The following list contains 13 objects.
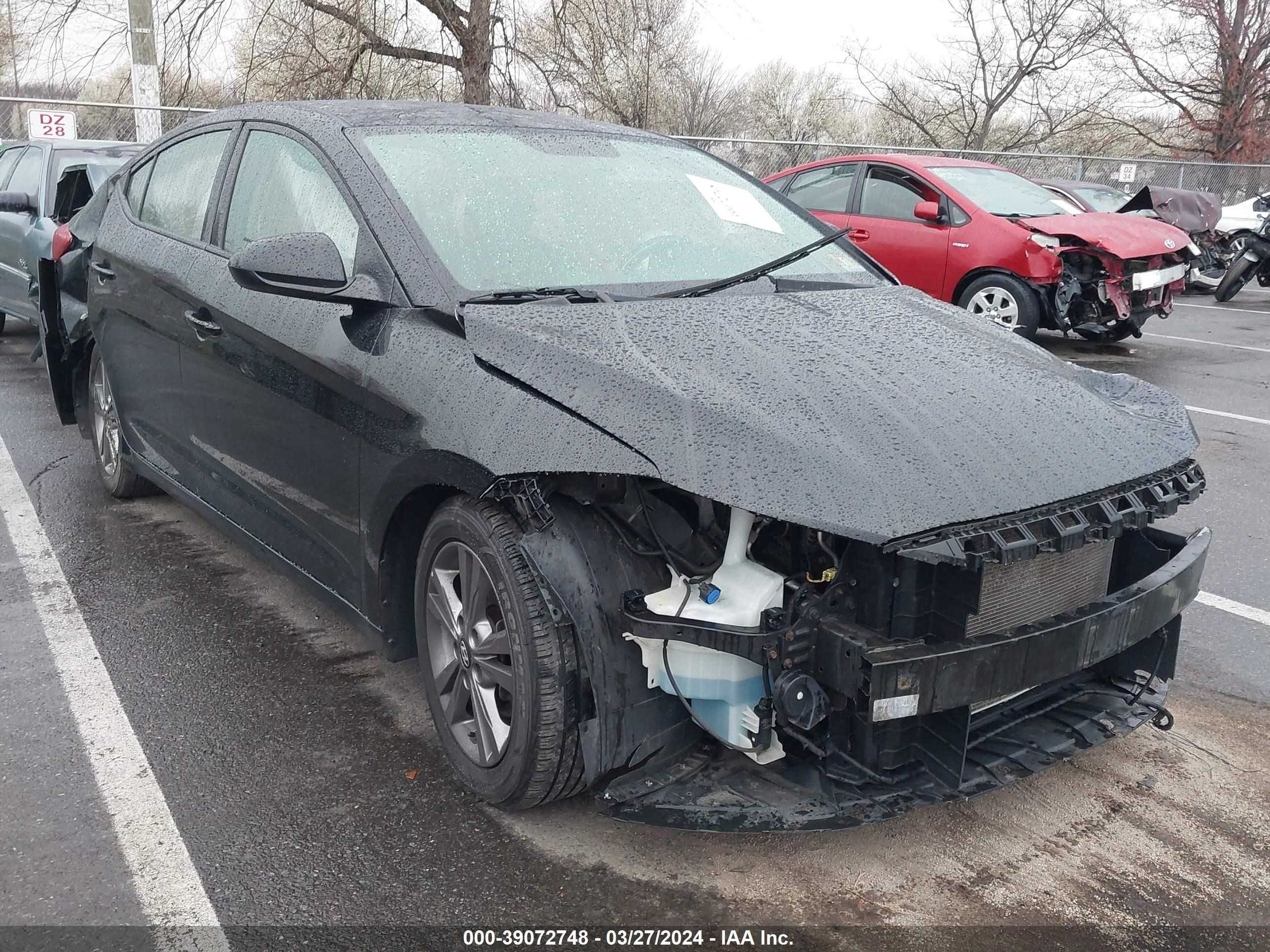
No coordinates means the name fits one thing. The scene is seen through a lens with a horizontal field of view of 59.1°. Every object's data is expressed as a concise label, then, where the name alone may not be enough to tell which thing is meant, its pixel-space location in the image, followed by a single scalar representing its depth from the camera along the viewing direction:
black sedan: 2.36
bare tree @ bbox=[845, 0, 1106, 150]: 35.28
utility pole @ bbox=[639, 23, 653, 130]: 19.05
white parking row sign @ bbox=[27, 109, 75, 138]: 14.25
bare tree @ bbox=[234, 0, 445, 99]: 17.59
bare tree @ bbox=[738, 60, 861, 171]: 45.88
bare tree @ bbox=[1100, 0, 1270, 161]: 28.19
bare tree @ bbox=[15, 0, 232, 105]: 16.00
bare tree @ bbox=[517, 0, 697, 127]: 18.56
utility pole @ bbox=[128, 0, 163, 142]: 13.17
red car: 9.33
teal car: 8.34
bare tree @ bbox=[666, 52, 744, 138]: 43.69
